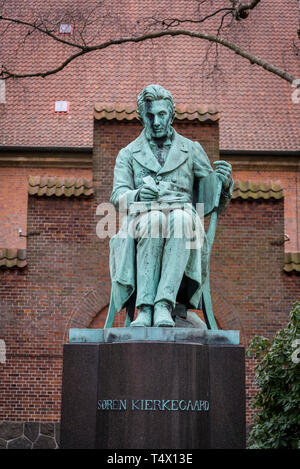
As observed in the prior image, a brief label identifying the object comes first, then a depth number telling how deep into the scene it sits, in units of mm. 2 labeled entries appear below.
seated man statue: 6375
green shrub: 9266
